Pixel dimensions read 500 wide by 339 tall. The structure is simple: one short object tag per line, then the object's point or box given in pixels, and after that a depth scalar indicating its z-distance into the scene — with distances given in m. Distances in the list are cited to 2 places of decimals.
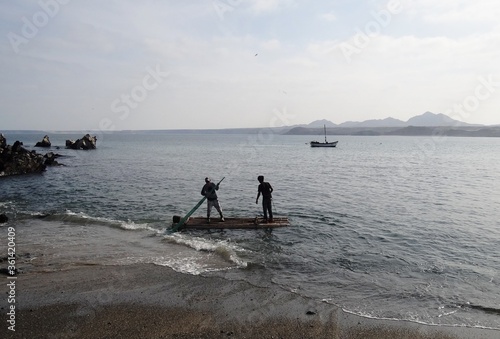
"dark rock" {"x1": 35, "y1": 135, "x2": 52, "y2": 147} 97.51
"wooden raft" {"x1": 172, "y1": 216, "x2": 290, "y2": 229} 18.83
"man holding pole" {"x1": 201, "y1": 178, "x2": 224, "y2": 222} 19.47
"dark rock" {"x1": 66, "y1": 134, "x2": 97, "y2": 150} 94.25
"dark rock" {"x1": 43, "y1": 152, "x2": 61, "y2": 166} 51.79
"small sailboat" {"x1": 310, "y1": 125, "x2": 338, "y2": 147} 118.99
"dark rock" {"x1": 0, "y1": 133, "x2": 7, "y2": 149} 44.62
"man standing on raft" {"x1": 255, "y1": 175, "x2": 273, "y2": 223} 19.44
